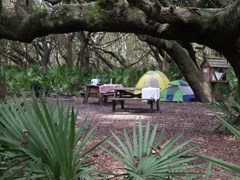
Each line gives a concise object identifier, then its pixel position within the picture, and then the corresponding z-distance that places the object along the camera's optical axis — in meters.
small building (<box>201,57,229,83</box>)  12.15
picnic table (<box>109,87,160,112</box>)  11.02
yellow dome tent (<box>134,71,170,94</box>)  15.53
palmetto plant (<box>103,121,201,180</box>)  2.16
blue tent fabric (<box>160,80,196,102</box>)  14.31
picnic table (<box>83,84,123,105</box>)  13.23
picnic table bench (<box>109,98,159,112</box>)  11.09
